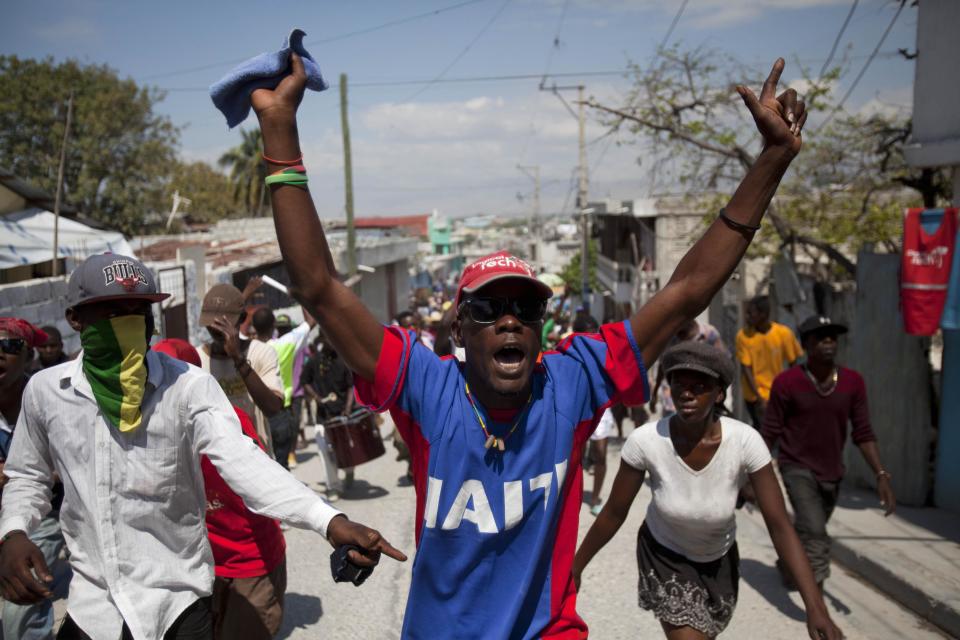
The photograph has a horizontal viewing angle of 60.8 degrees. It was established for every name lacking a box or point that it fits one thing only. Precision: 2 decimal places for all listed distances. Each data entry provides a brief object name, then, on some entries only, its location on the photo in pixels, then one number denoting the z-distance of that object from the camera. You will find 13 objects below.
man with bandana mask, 2.63
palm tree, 44.75
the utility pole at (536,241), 60.41
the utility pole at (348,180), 22.67
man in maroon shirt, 5.52
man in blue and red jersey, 2.27
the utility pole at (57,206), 7.69
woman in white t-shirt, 3.69
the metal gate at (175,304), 12.14
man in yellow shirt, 8.15
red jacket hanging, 6.96
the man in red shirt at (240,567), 3.74
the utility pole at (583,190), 29.47
